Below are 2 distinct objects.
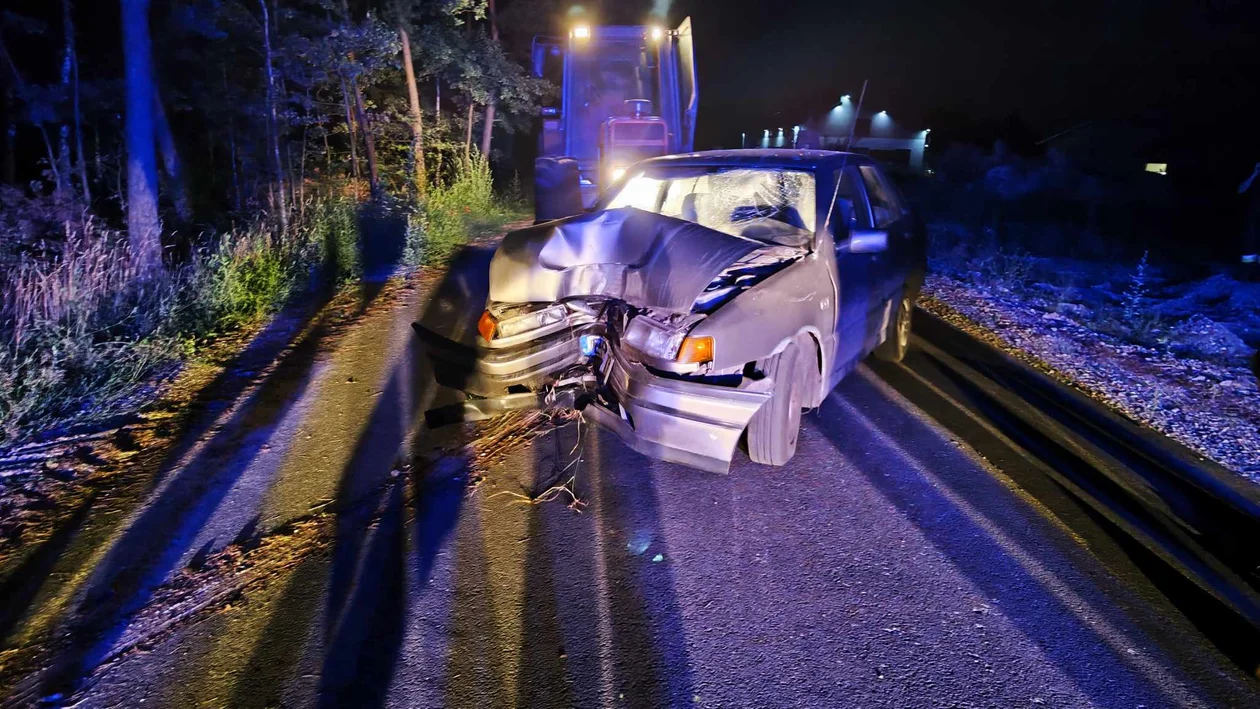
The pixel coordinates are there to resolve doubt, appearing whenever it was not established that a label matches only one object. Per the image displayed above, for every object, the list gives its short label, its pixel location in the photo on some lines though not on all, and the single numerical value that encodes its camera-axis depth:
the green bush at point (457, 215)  10.26
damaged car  3.45
